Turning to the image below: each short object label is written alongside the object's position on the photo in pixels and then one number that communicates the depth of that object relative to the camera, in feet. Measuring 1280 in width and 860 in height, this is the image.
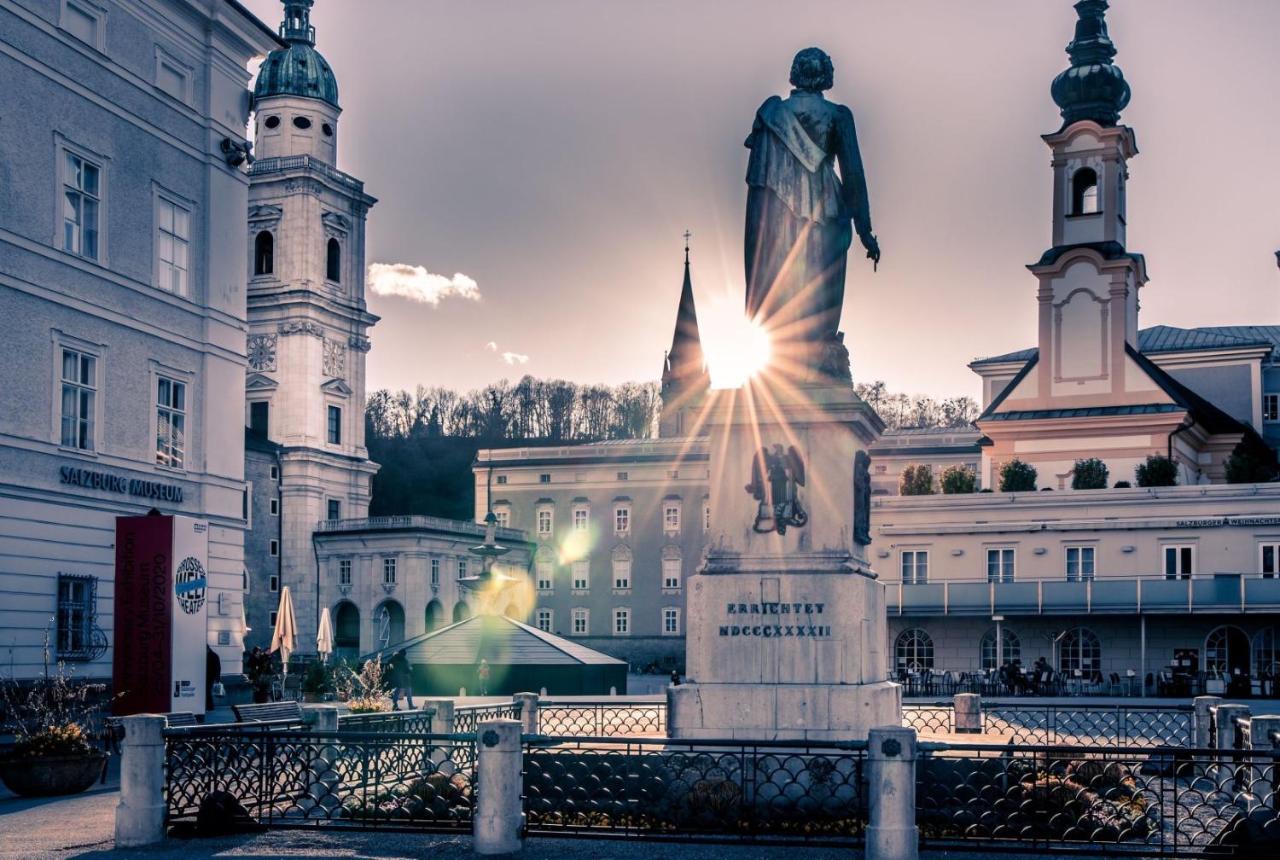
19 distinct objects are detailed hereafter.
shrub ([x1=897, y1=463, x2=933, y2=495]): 190.70
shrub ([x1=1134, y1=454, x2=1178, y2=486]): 180.34
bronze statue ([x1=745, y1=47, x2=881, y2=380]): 54.95
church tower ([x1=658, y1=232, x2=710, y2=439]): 365.40
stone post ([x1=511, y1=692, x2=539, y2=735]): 75.56
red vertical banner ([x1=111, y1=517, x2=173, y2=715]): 84.74
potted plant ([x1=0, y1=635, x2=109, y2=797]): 61.72
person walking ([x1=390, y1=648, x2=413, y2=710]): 107.86
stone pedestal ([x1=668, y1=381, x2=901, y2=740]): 50.44
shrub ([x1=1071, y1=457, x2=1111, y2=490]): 184.03
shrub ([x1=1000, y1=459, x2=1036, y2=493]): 183.11
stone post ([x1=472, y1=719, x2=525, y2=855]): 44.57
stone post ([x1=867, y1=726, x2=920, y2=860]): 41.63
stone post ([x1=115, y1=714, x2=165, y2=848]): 47.26
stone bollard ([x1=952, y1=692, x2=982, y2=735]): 77.05
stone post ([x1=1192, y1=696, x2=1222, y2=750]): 75.25
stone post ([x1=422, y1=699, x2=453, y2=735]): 69.15
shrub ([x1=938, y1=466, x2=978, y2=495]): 187.01
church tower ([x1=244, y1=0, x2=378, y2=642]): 306.55
